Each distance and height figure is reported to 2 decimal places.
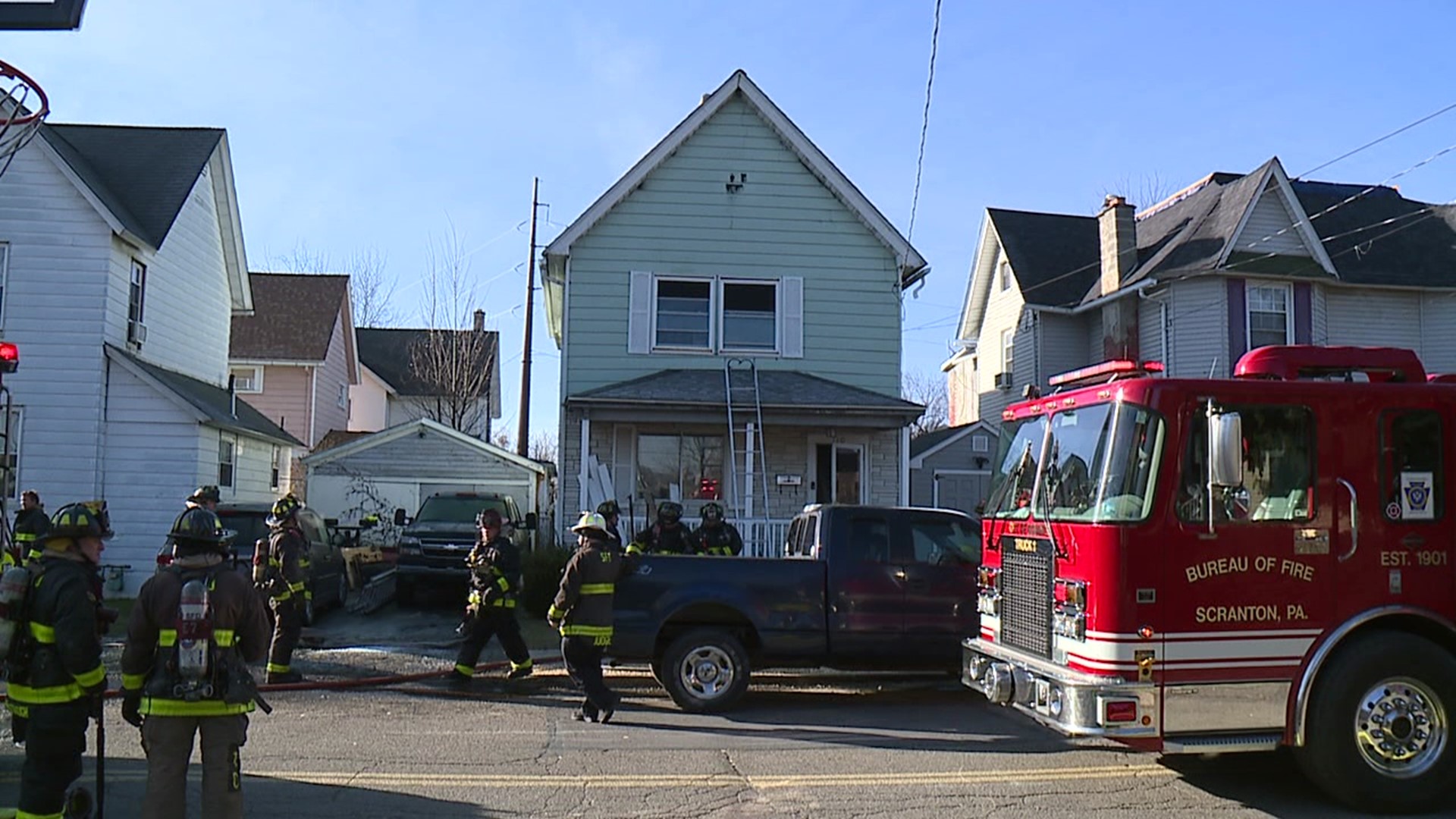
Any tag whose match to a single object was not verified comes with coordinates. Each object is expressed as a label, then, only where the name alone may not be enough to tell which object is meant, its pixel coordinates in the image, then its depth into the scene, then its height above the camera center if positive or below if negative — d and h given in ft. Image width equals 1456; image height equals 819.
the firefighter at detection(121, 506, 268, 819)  16.16 -2.70
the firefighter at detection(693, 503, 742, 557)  40.96 -1.32
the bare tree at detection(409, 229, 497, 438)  109.29 +12.57
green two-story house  58.65 +10.40
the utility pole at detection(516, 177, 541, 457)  93.26 +8.04
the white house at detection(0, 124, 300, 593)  56.95 +6.72
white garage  73.61 +1.53
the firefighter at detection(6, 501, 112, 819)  16.92 -2.85
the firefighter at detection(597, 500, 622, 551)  41.60 -0.47
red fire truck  20.68 -1.39
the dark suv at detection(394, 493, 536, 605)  50.67 -2.52
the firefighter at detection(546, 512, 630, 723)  29.66 -3.09
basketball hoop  27.07 +9.43
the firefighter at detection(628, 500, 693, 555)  41.34 -1.29
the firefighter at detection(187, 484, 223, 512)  33.53 -0.15
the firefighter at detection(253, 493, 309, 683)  33.99 -2.94
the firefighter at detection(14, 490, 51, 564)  36.04 -1.16
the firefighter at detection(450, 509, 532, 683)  34.09 -3.14
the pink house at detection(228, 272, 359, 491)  100.22 +12.27
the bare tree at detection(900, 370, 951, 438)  196.85 +16.04
